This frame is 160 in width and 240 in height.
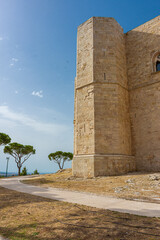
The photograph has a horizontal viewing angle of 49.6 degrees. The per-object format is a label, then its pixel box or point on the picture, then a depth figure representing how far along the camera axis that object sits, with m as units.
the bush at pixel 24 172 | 28.45
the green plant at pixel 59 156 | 41.91
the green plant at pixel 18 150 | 34.25
